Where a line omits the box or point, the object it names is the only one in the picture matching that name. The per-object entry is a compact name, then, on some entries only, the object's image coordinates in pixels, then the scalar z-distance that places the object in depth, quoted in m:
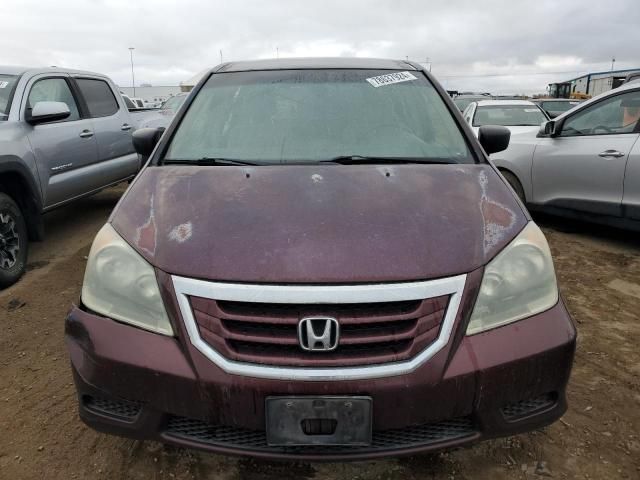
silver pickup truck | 4.07
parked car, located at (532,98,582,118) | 14.08
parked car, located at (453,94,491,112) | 14.19
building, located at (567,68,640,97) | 30.61
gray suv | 4.54
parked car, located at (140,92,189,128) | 6.90
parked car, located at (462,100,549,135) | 8.45
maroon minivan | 1.58
